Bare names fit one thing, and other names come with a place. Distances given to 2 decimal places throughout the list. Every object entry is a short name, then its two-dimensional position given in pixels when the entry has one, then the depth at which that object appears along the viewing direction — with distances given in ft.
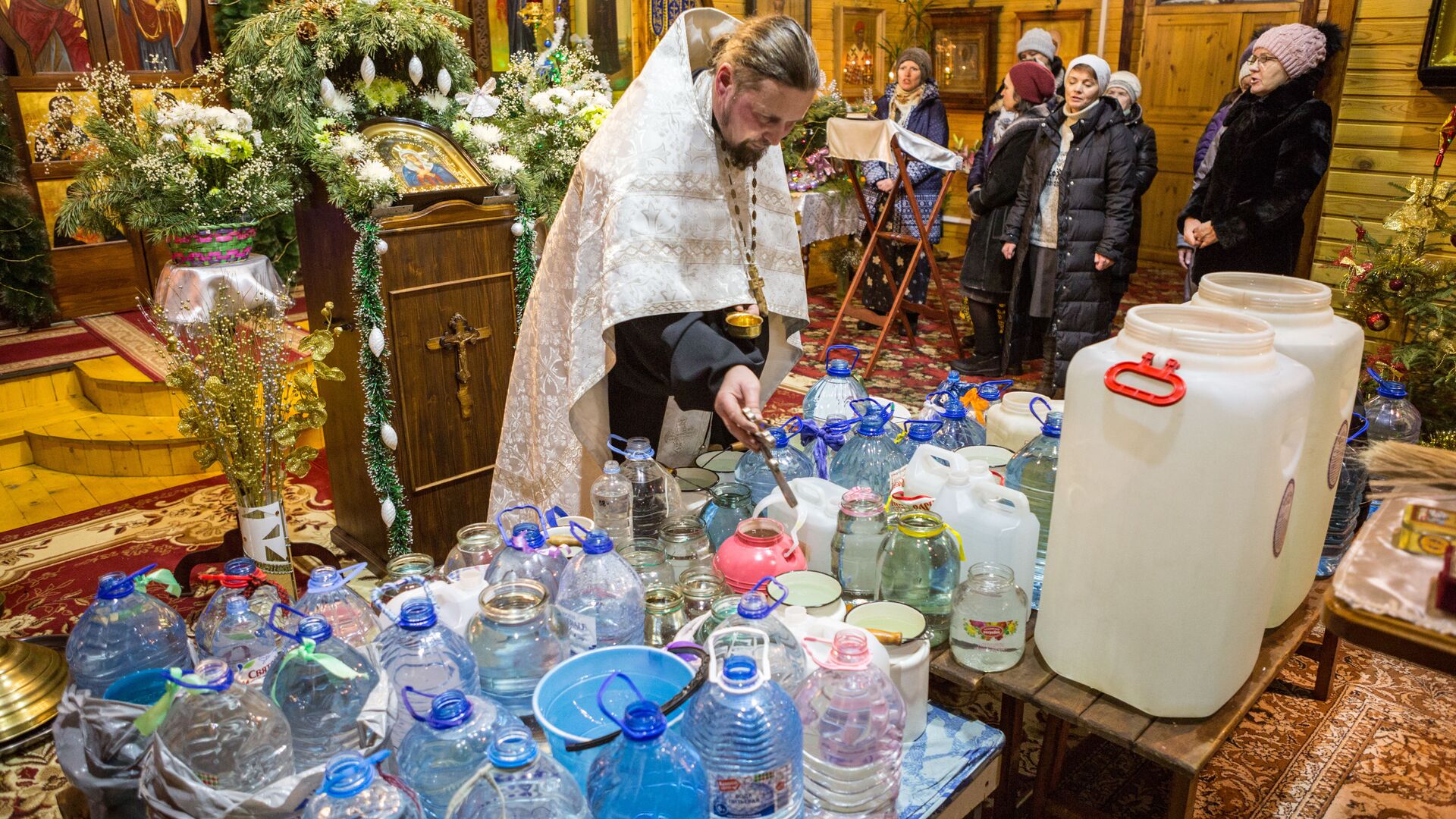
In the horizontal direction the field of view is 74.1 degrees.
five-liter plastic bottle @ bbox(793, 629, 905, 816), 4.13
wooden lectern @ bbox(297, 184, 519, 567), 10.53
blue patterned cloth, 4.56
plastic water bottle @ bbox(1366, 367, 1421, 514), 8.61
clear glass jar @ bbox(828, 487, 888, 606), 5.61
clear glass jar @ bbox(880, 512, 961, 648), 5.56
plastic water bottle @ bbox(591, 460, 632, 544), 6.08
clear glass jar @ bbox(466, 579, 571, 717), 4.48
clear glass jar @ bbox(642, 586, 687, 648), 5.06
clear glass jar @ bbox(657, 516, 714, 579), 5.62
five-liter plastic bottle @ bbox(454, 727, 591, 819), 3.27
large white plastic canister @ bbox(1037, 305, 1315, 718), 4.51
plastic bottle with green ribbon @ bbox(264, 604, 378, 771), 4.03
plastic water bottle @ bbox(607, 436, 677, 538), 6.29
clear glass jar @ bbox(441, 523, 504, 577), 5.70
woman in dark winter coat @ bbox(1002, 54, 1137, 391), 15.83
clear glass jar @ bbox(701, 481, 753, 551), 6.31
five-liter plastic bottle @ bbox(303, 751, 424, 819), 3.22
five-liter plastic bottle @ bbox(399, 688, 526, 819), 3.71
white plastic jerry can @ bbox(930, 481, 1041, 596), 5.59
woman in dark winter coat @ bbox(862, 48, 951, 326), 19.86
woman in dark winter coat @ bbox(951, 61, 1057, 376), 17.62
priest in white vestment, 6.77
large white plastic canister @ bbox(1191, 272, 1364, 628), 5.57
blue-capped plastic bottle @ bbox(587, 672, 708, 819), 3.45
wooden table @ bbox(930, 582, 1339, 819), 4.83
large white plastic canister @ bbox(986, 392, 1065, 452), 7.41
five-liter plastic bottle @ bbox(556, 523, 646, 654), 4.82
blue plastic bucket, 3.91
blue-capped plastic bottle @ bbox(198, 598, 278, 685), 4.70
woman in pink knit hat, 13.66
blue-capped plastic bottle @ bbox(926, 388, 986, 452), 7.47
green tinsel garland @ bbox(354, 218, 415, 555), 10.07
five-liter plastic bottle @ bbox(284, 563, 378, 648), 4.66
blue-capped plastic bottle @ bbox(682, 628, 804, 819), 3.66
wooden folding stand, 18.63
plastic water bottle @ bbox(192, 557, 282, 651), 5.02
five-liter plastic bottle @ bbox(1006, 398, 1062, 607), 6.51
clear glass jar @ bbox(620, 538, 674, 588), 5.47
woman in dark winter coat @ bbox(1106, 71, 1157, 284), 16.31
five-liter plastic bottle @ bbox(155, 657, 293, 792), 3.69
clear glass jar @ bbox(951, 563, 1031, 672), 5.31
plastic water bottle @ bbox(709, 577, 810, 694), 4.15
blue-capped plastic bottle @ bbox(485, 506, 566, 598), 5.14
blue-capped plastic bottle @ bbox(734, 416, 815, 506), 6.90
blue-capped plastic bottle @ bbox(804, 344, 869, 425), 8.26
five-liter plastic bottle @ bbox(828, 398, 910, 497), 6.91
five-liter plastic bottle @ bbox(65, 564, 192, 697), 4.76
